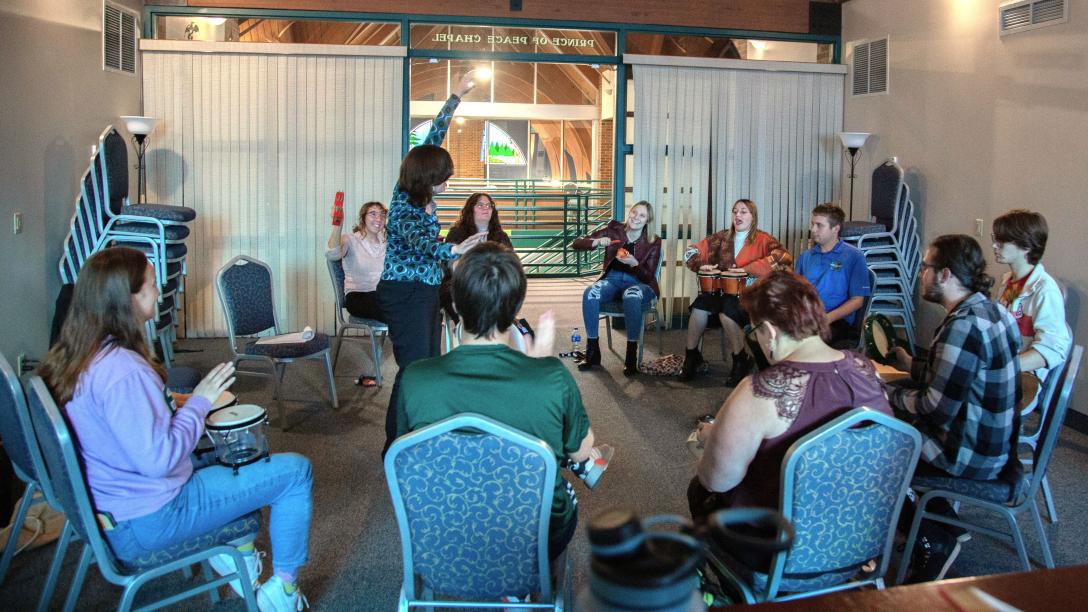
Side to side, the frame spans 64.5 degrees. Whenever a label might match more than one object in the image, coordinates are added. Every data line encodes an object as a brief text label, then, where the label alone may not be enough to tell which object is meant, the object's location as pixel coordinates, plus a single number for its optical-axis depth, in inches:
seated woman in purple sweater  81.3
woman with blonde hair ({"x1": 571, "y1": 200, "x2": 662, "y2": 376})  237.0
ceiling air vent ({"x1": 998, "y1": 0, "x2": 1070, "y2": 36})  198.3
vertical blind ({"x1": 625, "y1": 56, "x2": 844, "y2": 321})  291.9
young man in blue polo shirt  201.6
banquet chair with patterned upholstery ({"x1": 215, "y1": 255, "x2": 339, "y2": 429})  181.0
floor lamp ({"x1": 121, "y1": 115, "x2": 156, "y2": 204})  246.5
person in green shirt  76.2
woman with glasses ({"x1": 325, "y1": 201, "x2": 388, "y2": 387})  212.2
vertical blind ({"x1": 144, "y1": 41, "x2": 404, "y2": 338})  274.4
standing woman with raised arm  135.6
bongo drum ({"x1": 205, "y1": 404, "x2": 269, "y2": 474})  92.9
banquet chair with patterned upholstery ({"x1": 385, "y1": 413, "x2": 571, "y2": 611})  69.7
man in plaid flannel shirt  100.6
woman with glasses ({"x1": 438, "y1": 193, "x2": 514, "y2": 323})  217.0
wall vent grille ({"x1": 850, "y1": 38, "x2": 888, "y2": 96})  276.2
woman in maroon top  82.4
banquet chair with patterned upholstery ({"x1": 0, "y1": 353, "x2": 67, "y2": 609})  82.3
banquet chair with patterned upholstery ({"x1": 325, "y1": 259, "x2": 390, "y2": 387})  213.5
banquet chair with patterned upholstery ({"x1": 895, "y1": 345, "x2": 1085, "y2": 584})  101.0
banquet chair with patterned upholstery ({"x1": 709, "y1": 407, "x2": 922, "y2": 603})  73.2
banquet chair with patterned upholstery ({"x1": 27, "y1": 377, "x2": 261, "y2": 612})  77.1
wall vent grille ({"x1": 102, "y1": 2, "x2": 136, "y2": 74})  250.1
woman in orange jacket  225.0
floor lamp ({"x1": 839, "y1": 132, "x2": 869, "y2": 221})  271.7
